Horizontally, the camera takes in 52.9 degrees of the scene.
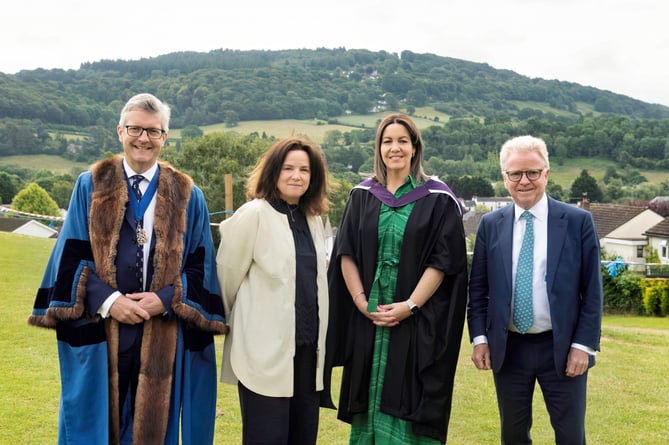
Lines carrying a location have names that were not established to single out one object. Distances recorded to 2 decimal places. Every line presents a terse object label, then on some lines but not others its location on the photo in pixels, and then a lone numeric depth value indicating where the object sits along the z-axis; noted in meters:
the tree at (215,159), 33.37
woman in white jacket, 3.25
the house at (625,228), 48.31
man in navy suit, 3.26
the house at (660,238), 44.12
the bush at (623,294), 21.25
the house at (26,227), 39.50
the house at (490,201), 75.19
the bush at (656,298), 20.38
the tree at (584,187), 72.69
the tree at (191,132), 78.63
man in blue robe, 3.14
